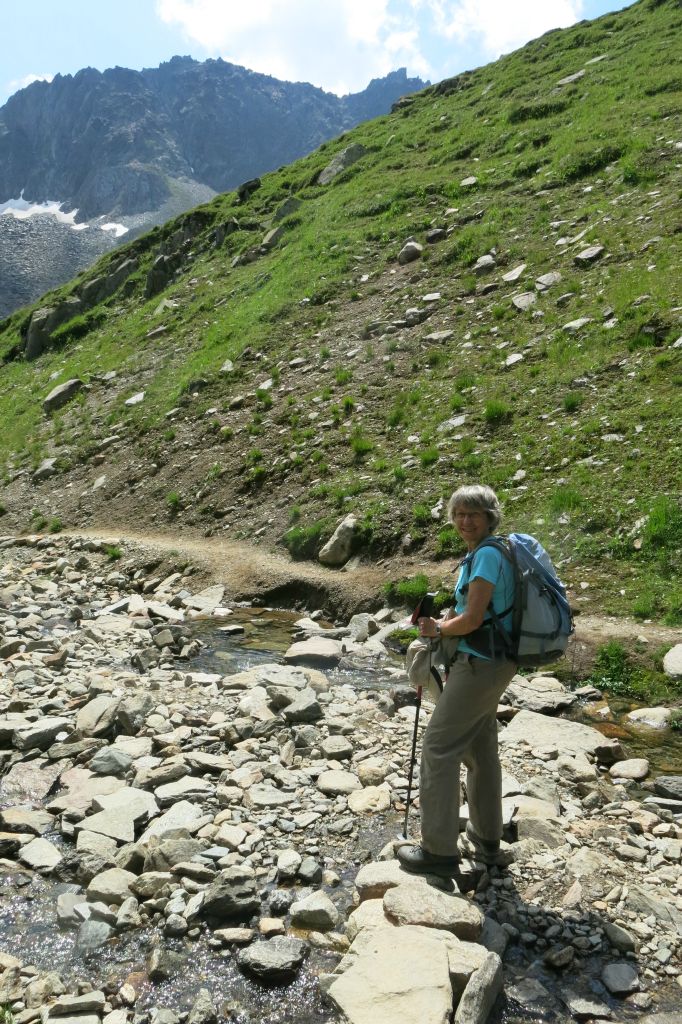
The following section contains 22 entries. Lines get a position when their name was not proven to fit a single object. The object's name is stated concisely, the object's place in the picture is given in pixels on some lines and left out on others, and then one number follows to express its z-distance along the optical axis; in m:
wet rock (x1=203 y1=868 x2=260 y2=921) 5.66
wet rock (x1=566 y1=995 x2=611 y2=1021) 4.77
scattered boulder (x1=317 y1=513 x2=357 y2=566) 16.22
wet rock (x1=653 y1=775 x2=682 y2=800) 7.54
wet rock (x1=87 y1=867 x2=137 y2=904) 5.88
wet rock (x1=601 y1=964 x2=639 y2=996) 4.94
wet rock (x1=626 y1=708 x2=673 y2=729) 9.33
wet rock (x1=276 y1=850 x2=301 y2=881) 6.22
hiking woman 5.47
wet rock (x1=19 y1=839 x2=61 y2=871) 6.45
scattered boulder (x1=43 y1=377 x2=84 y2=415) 33.28
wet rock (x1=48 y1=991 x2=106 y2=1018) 4.63
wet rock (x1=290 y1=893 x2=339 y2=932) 5.61
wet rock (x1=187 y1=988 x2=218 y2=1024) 4.72
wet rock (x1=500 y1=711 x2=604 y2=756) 8.73
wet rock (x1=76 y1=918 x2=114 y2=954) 5.41
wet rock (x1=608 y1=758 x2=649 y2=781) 8.03
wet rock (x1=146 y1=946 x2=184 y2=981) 5.09
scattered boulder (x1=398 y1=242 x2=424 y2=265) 27.08
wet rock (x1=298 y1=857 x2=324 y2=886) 6.15
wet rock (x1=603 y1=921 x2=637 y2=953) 5.26
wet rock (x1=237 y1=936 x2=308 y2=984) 5.09
